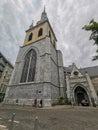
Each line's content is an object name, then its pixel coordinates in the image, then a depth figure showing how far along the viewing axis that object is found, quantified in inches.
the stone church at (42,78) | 665.6
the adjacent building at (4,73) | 1236.2
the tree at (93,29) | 392.2
